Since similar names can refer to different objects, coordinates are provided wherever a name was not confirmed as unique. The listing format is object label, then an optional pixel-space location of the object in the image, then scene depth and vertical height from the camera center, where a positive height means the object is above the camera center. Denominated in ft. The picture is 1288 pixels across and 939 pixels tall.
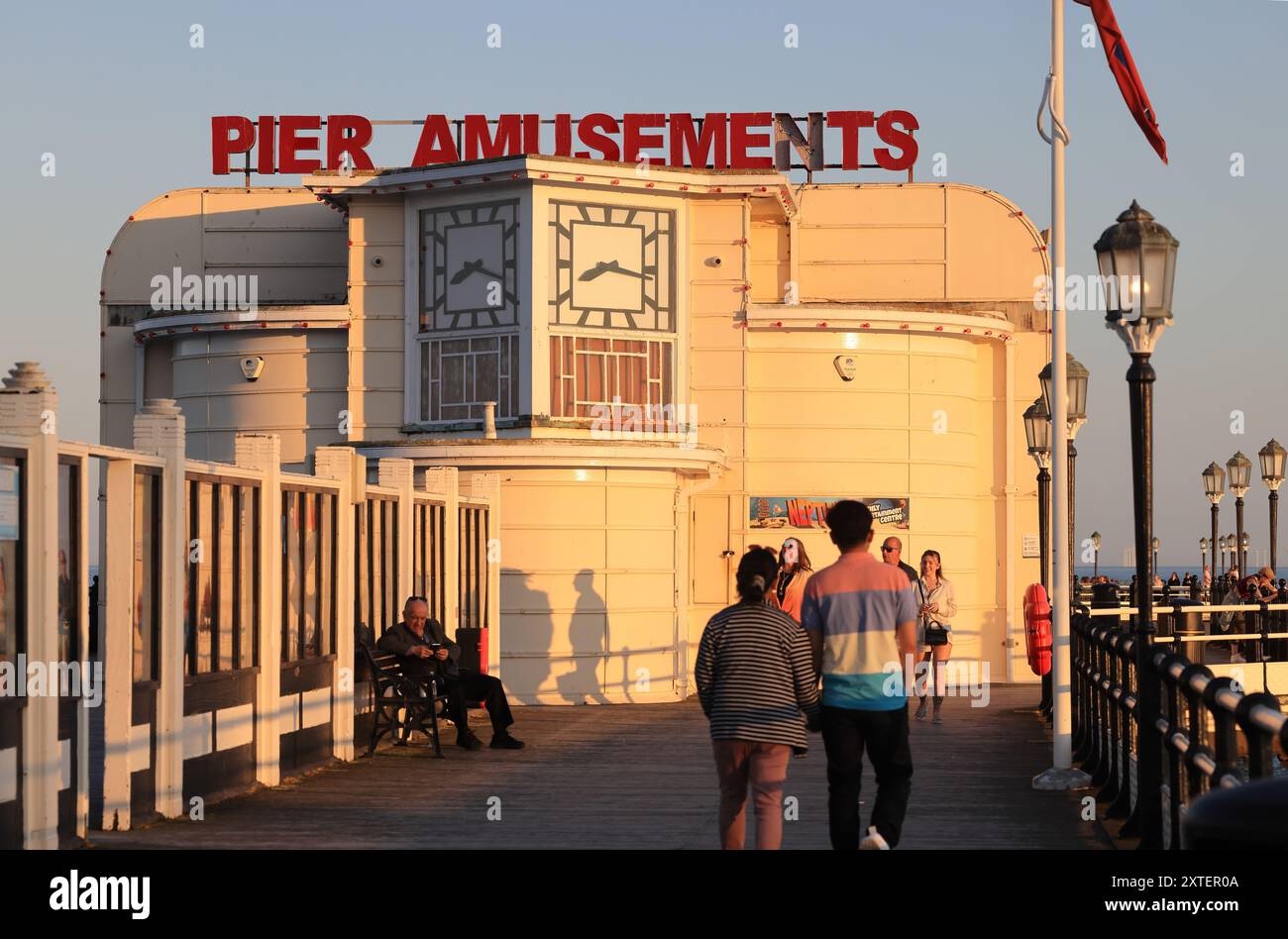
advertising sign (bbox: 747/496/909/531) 90.17 +0.05
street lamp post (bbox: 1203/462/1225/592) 142.10 +2.19
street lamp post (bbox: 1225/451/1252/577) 129.39 +2.62
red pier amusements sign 100.12 +20.40
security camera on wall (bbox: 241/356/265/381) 90.58 +7.21
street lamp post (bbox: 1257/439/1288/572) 120.26 +3.00
